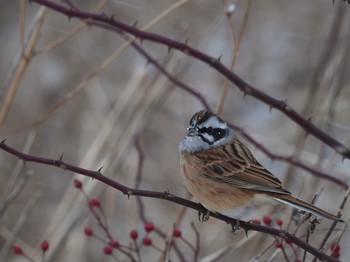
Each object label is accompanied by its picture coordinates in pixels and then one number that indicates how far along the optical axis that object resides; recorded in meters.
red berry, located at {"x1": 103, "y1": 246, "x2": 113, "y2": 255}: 6.79
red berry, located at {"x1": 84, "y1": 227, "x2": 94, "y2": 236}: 7.02
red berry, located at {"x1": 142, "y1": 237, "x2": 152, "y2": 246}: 6.67
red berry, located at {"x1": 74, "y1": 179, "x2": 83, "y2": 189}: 6.66
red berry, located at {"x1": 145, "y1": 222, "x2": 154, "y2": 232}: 6.76
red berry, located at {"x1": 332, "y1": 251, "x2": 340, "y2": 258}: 5.71
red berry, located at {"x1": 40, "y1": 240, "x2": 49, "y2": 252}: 6.56
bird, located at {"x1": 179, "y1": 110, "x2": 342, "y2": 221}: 7.04
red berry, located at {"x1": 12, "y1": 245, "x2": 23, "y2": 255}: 6.85
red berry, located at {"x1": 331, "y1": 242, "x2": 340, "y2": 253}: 5.68
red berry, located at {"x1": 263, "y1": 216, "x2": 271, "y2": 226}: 6.72
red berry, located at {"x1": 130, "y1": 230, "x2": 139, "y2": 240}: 6.49
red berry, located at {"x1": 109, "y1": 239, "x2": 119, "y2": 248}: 6.44
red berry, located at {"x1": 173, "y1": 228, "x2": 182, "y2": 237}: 6.54
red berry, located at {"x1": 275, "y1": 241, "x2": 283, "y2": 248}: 5.94
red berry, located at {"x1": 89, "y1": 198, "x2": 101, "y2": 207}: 6.92
